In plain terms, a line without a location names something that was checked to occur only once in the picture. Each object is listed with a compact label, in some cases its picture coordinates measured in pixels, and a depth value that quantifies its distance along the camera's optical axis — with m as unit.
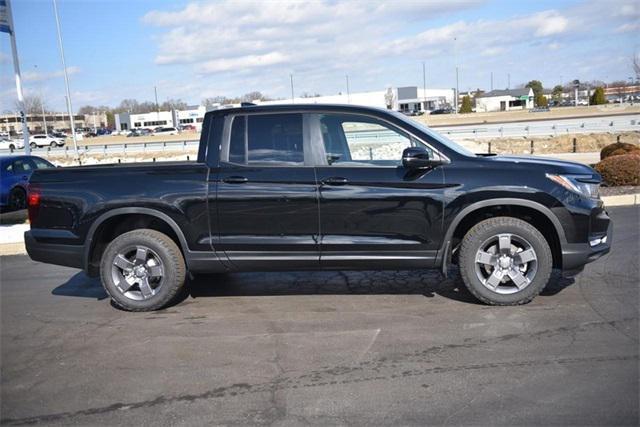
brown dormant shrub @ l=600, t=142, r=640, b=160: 14.80
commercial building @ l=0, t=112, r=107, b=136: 110.81
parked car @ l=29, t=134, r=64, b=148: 67.29
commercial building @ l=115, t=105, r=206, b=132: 123.06
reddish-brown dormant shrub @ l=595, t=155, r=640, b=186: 12.09
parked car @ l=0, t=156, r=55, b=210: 13.47
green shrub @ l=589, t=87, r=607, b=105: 77.81
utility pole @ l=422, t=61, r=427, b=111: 104.94
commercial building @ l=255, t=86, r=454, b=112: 72.25
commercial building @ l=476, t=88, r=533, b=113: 115.54
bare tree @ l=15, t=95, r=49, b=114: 97.57
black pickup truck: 5.33
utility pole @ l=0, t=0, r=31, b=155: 13.55
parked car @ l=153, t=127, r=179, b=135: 85.68
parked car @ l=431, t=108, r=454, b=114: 90.47
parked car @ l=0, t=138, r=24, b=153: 52.43
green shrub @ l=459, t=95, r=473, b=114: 86.31
